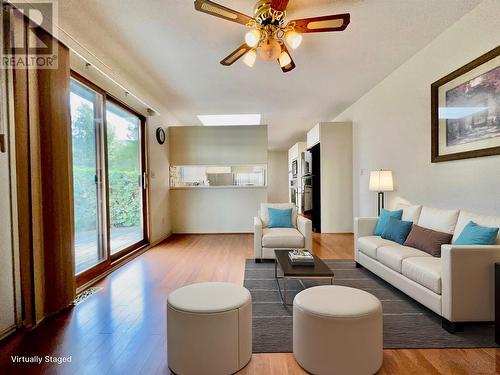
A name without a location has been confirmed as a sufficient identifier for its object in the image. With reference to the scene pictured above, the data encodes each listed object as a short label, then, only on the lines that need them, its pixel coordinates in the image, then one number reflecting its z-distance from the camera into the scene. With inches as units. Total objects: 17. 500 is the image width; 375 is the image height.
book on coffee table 92.7
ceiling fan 77.2
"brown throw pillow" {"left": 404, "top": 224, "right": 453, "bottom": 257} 93.2
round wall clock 199.9
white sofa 71.7
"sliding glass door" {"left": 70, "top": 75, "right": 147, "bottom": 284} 111.7
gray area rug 68.9
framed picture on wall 87.6
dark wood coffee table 84.3
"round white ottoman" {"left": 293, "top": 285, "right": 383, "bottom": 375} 54.6
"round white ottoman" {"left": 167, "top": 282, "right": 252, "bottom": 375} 54.6
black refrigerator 231.1
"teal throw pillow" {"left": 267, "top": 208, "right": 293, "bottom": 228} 153.5
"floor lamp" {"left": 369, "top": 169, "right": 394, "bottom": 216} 144.9
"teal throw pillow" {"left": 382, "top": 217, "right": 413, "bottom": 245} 111.3
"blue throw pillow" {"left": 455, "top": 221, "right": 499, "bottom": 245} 76.9
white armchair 134.8
